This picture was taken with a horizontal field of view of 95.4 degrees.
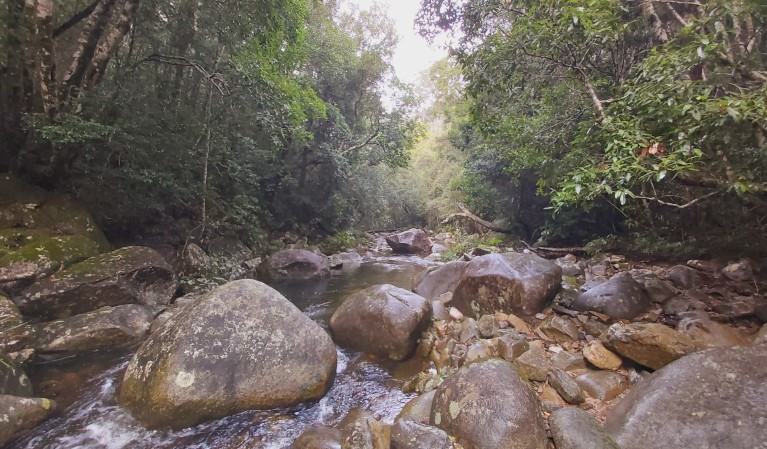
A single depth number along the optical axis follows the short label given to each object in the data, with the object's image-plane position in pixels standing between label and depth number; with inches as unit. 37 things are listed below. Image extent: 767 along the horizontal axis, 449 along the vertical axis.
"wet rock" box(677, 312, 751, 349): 133.2
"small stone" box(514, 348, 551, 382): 145.9
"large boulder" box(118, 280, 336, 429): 126.8
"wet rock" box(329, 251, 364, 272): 456.9
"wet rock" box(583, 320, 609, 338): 171.6
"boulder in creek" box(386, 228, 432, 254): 609.0
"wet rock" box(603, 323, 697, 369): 129.5
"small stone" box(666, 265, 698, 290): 196.1
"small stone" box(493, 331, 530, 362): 165.5
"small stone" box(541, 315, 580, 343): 174.7
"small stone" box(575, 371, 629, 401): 131.1
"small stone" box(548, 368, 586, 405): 130.0
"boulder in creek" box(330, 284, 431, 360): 184.9
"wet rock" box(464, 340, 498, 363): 168.1
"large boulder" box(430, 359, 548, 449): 106.0
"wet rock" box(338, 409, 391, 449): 111.7
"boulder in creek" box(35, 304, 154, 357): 171.3
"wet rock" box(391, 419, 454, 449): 103.6
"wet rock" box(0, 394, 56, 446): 115.3
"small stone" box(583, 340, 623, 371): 142.9
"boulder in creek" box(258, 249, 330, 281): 390.3
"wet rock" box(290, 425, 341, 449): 115.7
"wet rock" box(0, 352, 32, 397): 128.3
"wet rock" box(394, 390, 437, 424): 127.0
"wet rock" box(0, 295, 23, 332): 165.0
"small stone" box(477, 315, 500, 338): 190.9
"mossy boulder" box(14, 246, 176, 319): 188.2
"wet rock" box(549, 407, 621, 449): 98.9
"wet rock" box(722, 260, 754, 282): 183.5
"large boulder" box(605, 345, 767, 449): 88.1
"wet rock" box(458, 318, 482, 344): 189.5
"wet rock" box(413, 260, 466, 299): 259.1
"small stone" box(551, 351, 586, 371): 149.7
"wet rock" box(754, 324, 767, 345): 114.4
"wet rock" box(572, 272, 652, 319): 177.8
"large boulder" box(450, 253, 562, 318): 203.9
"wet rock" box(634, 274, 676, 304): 184.9
